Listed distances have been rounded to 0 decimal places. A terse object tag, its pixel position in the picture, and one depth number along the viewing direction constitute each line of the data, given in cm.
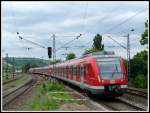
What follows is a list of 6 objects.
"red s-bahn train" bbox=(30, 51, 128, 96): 1176
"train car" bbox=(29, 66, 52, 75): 4340
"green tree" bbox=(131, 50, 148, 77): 2587
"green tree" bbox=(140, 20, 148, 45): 2683
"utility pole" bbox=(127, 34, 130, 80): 2597
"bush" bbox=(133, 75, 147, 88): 2116
